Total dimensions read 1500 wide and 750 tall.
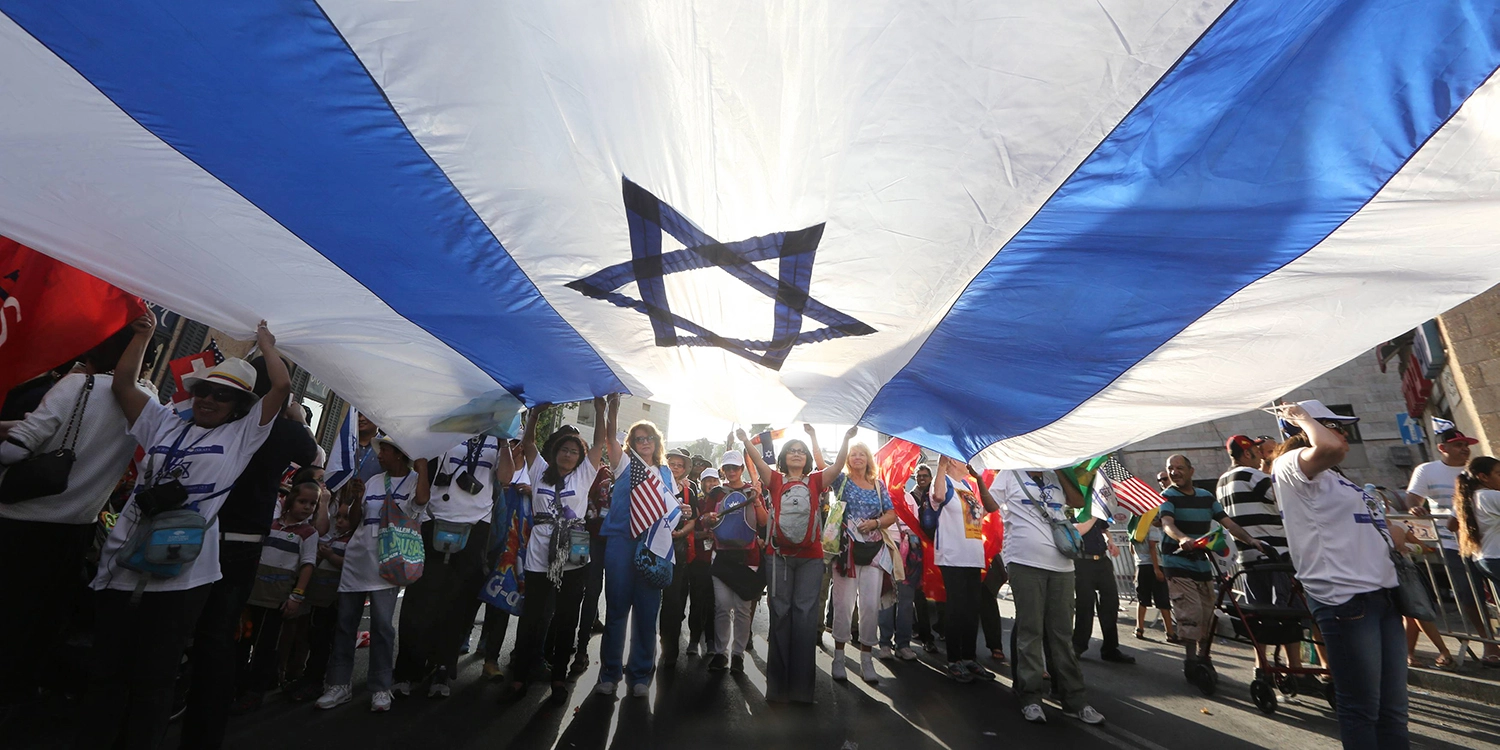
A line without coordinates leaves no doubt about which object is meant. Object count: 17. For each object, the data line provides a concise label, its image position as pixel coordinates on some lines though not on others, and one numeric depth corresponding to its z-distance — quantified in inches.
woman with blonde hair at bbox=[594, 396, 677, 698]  194.7
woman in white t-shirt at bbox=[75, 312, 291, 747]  106.0
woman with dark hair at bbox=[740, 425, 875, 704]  195.3
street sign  505.4
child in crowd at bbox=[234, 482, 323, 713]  178.2
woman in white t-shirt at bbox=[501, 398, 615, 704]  193.5
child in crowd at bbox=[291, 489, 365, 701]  191.9
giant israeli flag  67.9
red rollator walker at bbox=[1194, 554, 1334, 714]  188.5
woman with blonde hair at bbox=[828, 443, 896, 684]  231.9
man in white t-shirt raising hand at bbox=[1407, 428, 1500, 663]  244.4
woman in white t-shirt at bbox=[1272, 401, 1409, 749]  119.1
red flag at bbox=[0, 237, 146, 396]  122.3
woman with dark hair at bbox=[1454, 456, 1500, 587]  203.6
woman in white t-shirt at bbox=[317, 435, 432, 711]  174.4
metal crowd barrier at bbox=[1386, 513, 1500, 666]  230.2
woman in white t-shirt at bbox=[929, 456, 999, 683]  230.5
